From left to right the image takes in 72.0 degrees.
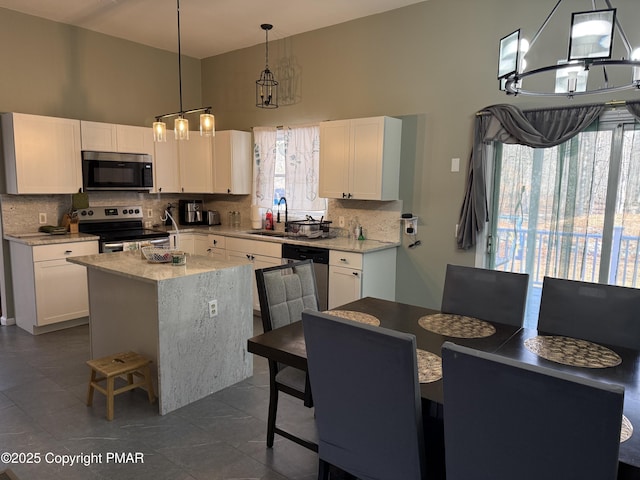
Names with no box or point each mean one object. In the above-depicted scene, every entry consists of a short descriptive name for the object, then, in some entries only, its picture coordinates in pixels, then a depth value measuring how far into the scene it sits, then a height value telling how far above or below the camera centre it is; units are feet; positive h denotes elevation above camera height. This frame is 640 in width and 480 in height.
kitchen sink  16.69 -1.86
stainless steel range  15.19 -1.73
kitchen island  9.43 -3.13
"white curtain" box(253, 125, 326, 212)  16.48 +0.85
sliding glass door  10.53 -0.48
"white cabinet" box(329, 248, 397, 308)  13.16 -2.71
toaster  19.62 -1.49
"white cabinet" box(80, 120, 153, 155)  15.31 +1.62
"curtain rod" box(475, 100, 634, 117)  10.12 +2.01
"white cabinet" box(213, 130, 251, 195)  17.99 +0.90
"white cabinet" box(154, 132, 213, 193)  17.76 +0.74
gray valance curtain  10.75 +1.45
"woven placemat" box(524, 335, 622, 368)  6.12 -2.37
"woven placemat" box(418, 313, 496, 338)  7.36 -2.41
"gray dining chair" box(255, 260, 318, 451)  7.73 -2.38
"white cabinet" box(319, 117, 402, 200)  13.56 +0.90
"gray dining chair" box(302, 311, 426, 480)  4.89 -2.48
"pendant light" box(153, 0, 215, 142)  10.96 +1.41
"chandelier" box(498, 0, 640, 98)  4.89 +1.65
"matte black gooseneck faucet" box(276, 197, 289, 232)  17.30 -1.06
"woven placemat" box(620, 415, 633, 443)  4.33 -2.40
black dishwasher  13.91 -2.38
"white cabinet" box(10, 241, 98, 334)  13.78 -3.31
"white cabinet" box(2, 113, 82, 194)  13.79 +0.87
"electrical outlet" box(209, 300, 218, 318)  10.16 -2.87
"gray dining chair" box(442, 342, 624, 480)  3.74 -2.10
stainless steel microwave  15.30 +0.40
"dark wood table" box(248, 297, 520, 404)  6.41 -2.42
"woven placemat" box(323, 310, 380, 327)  7.74 -2.34
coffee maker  19.36 -1.30
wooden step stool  9.14 -3.93
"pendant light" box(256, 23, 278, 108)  17.34 +3.89
